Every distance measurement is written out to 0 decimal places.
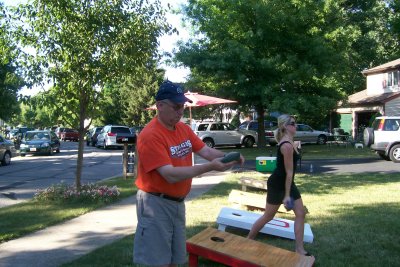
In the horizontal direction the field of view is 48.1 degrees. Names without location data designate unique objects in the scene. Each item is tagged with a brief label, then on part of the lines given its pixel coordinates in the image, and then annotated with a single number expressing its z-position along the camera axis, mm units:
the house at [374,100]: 31141
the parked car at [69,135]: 54281
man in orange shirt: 3174
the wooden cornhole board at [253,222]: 6293
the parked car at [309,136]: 32031
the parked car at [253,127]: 30841
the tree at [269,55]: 22234
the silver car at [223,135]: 28031
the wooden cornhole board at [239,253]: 4613
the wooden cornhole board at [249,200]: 8227
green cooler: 13828
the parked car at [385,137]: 18562
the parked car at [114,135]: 32031
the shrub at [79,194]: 9281
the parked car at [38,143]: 26522
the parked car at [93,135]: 37416
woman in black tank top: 5352
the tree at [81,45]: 9102
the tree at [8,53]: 9023
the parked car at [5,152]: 19844
